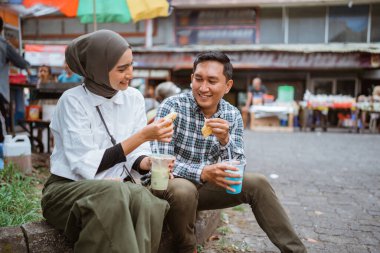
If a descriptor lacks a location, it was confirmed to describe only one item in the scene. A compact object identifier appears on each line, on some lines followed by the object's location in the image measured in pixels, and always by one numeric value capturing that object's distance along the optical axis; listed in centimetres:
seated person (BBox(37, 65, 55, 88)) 792
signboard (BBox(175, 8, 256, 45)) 1808
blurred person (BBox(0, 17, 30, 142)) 587
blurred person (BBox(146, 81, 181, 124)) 551
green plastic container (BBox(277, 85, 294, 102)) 1599
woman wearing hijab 178
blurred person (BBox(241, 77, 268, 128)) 1408
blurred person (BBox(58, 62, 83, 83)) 739
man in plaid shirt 242
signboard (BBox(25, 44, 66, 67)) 1474
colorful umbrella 617
